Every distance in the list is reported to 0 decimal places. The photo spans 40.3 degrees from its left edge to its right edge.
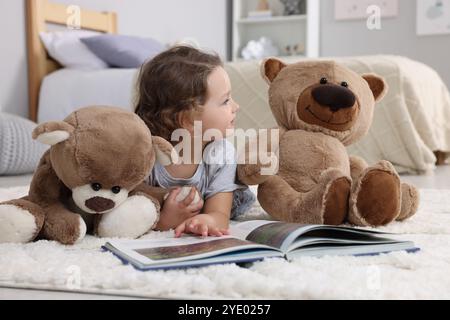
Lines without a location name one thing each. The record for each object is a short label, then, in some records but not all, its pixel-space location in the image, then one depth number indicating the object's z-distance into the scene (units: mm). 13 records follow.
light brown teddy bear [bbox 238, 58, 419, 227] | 1202
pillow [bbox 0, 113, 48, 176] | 2467
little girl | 1272
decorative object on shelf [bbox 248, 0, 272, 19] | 4980
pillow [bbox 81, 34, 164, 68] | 3188
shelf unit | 4926
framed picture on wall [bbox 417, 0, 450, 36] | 4586
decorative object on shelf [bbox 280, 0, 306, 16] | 4926
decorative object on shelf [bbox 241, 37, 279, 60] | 5043
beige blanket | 2559
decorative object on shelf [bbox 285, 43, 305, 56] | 4984
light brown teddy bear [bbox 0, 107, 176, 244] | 1043
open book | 878
